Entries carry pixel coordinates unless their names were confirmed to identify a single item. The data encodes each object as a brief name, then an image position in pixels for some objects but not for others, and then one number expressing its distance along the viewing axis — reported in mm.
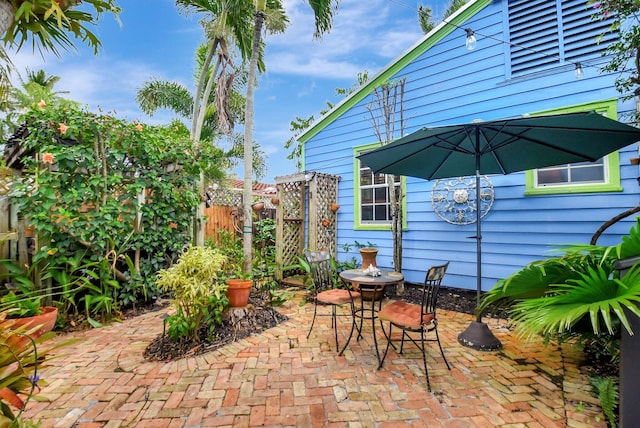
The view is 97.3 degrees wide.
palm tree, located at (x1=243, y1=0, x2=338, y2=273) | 4133
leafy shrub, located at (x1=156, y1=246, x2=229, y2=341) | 2670
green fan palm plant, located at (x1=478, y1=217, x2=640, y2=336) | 1515
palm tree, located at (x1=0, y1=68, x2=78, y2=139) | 11570
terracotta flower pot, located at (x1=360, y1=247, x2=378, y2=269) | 4371
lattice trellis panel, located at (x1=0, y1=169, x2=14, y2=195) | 3229
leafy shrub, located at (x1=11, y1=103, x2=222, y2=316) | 3162
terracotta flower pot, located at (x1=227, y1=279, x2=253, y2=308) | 3314
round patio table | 2747
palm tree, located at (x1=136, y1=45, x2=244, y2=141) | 9422
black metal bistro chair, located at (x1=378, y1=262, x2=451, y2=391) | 2285
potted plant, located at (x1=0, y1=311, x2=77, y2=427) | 1059
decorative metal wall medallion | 4340
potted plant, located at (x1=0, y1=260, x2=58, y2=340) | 2760
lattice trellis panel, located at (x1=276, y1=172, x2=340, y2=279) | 5562
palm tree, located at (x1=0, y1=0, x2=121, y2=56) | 1707
